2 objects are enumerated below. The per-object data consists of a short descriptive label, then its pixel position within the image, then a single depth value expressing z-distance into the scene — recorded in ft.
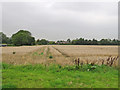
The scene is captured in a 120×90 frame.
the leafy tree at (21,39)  338.91
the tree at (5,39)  386.01
